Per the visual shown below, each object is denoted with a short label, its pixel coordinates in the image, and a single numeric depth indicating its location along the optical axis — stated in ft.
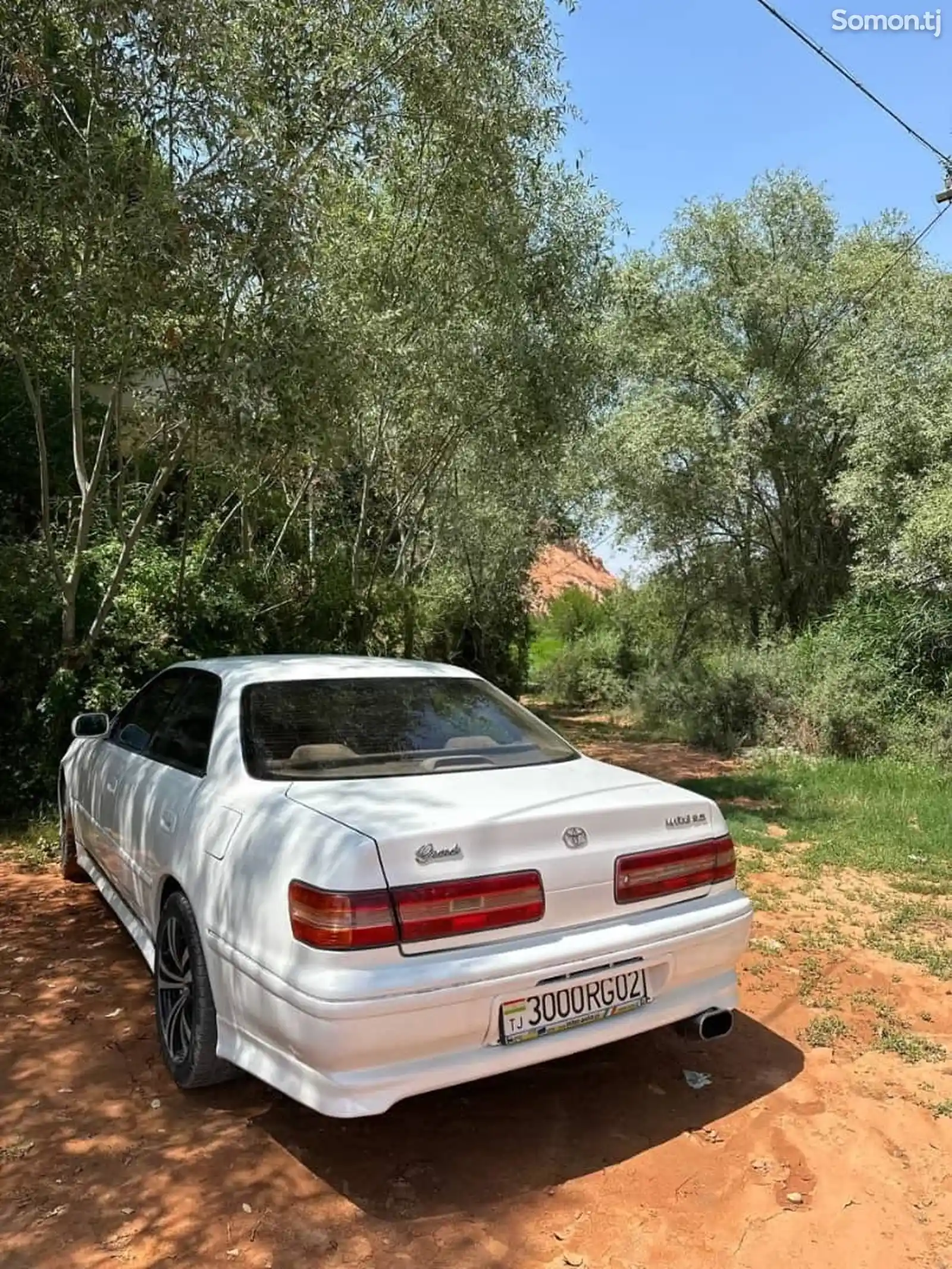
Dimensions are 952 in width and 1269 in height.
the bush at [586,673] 67.05
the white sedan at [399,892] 8.06
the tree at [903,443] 35.04
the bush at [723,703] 39.75
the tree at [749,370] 46.03
